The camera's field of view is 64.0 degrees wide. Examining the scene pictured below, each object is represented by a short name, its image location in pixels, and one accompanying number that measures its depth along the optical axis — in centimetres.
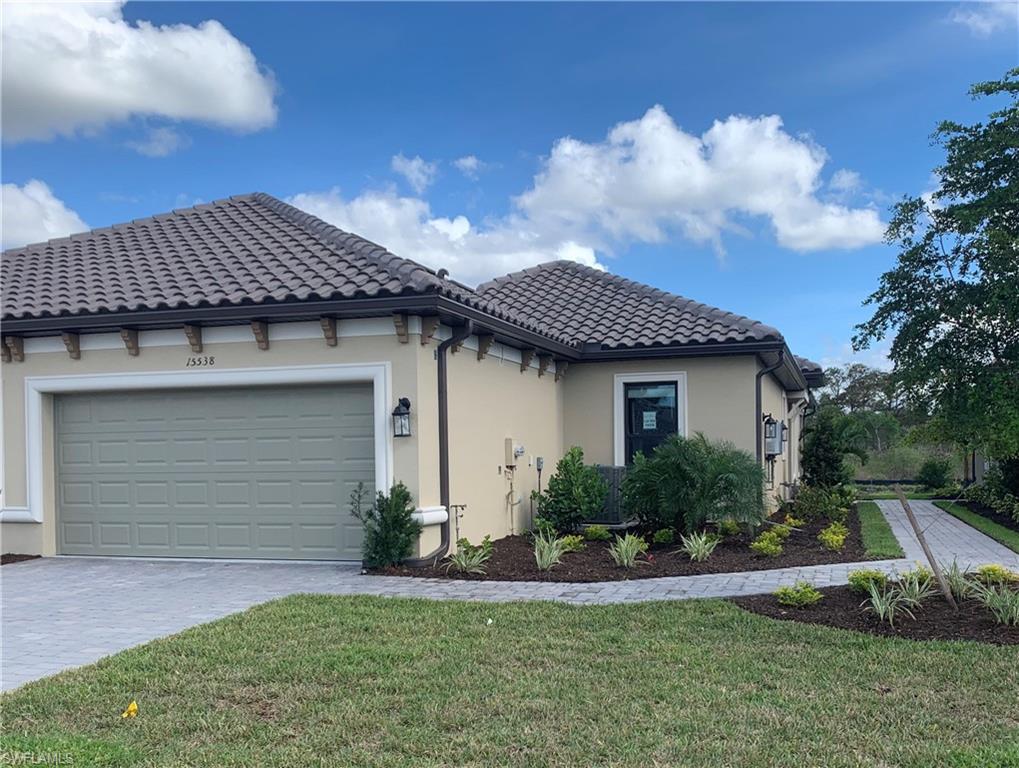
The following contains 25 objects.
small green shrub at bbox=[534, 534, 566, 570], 917
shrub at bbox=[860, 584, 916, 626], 642
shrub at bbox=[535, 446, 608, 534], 1205
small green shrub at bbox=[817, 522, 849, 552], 1071
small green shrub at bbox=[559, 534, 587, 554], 1038
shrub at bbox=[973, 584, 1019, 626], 624
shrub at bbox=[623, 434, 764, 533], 1078
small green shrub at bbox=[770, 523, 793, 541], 1158
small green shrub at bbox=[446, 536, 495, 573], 905
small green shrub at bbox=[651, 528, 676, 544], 1102
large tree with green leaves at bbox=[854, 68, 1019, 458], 1608
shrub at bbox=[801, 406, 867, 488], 2167
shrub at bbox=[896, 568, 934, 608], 668
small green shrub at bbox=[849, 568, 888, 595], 705
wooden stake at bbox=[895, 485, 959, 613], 660
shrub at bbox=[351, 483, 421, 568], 916
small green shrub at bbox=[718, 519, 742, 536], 1155
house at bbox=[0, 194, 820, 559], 950
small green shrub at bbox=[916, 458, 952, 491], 2512
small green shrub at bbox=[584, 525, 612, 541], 1150
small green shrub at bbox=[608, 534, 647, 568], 932
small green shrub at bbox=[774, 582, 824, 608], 700
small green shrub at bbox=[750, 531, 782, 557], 1012
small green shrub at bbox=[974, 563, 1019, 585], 728
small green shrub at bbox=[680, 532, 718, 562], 983
